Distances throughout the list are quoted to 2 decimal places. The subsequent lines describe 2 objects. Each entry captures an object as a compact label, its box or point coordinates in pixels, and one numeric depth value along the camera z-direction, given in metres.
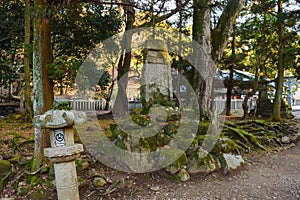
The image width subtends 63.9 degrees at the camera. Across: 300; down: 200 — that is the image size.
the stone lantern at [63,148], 2.67
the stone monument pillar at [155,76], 4.93
